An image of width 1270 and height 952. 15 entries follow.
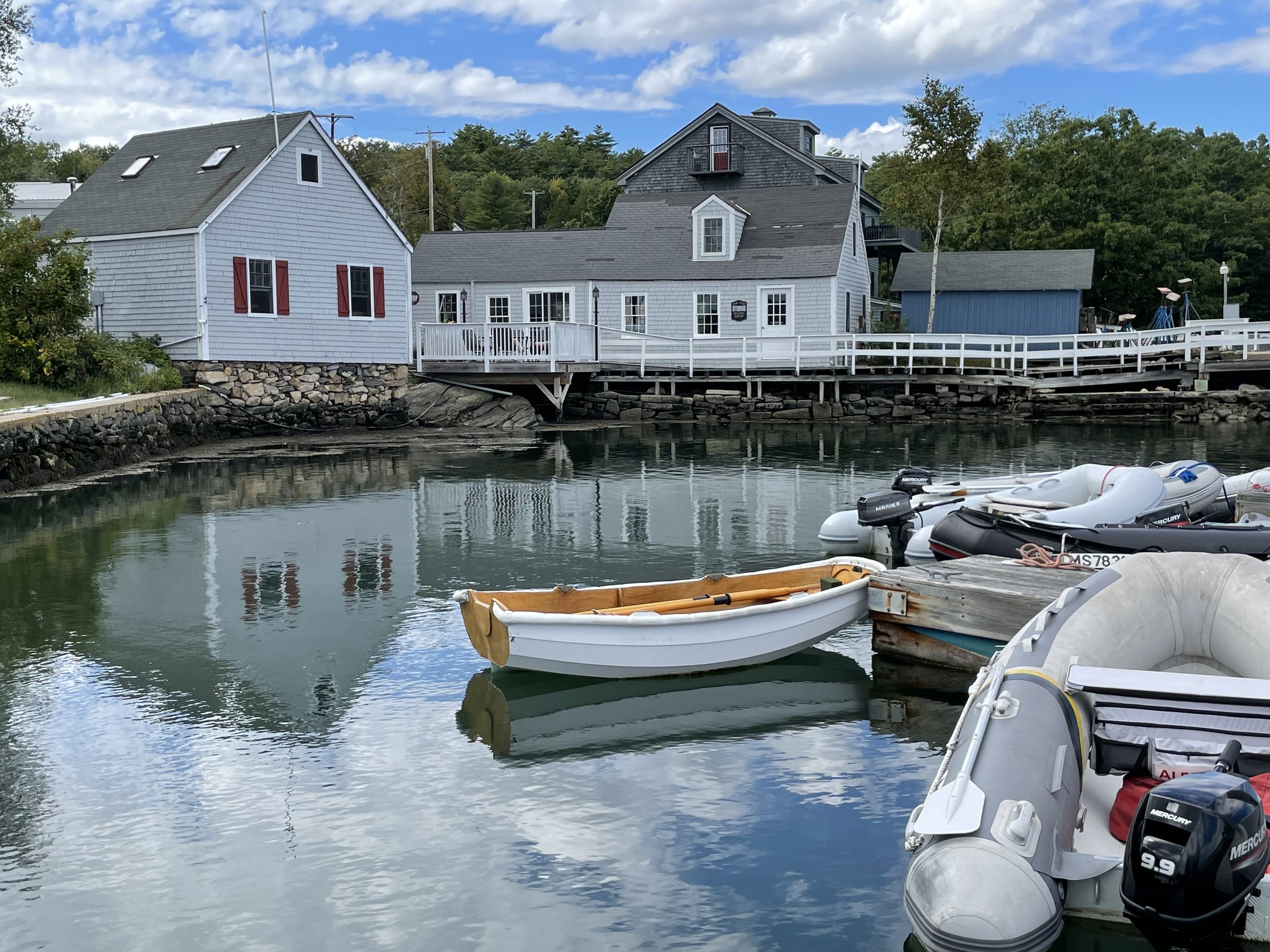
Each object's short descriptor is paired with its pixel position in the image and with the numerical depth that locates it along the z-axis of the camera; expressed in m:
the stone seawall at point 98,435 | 16.86
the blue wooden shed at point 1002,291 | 38.94
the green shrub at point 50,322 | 21.11
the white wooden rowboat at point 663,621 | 7.72
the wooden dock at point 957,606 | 7.96
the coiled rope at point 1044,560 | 8.71
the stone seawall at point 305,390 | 25.27
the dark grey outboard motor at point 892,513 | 11.60
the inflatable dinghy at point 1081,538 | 8.89
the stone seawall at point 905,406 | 30.73
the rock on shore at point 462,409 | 29.39
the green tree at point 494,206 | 65.00
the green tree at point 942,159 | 37.56
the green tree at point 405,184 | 57.69
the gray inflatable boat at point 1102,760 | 3.99
